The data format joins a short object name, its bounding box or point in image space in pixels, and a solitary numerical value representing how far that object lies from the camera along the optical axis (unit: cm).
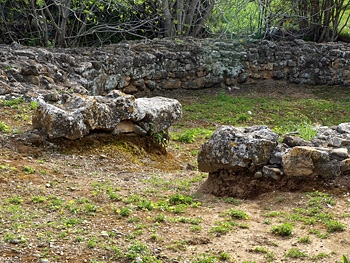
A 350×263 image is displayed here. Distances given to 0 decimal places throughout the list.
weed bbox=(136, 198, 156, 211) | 545
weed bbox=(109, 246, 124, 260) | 440
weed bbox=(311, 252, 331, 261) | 451
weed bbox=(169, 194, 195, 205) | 576
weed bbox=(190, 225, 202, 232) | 502
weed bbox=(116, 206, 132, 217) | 525
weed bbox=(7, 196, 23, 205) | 534
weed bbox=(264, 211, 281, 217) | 545
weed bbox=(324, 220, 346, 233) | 503
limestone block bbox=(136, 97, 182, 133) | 796
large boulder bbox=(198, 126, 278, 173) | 618
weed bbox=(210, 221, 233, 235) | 502
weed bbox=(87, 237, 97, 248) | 453
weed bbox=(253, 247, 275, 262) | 456
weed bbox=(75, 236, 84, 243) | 460
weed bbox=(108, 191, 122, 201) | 565
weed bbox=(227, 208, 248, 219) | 539
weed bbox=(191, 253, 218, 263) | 442
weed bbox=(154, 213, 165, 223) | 519
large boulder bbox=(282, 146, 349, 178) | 594
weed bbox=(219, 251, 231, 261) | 450
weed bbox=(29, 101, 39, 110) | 817
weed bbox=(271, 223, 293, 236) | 498
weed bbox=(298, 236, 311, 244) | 482
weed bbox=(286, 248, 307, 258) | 457
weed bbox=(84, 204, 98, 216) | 523
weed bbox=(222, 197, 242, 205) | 585
